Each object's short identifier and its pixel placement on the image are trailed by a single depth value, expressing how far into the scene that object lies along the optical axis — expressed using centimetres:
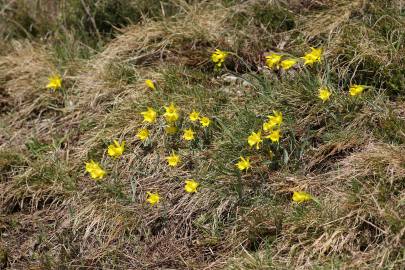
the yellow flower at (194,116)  764
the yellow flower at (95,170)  751
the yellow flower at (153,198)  710
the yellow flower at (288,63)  770
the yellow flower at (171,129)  774
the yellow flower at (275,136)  709
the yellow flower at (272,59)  777
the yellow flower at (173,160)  739
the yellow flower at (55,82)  890
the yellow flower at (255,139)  710
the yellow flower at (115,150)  764
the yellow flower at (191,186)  704
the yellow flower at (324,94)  720
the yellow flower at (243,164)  701
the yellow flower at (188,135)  754
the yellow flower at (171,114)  767
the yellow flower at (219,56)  828
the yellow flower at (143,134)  770
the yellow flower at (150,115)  776
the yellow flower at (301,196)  650
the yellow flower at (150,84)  820
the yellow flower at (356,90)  719
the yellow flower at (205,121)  757
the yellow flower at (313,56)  758
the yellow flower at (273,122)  711
